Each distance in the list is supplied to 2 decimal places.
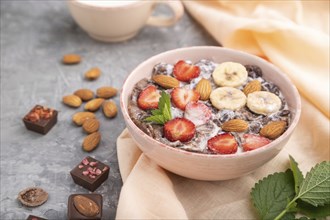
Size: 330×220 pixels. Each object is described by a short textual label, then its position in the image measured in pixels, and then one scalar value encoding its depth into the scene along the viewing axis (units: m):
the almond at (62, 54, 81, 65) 0.63
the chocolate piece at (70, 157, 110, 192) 0.49
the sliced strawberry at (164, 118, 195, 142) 0.46
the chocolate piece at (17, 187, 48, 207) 0.48
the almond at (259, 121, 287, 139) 0.47
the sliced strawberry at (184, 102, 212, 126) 0.48
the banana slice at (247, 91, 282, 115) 0.49
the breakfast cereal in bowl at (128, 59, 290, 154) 0.46
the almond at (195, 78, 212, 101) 0.51
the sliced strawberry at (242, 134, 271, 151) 0.46
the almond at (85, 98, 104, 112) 0.57
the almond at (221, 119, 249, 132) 0.47
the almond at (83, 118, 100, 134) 0.55
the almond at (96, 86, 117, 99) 0.59
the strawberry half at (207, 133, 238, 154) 0.45
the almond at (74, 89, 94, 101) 0.58
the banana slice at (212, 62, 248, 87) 0.52
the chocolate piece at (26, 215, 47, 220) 0.46
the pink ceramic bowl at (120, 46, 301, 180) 0.45
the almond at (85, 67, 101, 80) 0.61
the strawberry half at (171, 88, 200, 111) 0.49
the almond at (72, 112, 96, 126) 0.56
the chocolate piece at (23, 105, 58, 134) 0.54
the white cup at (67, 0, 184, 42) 0.61
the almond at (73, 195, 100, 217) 0.46
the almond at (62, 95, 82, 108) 0.57
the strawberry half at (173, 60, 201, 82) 0.52
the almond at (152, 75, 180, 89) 0.51
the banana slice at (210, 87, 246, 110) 0.49
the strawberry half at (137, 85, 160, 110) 0.49
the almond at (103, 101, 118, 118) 0.56
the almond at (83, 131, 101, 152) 0.53
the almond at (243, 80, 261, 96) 0.51
